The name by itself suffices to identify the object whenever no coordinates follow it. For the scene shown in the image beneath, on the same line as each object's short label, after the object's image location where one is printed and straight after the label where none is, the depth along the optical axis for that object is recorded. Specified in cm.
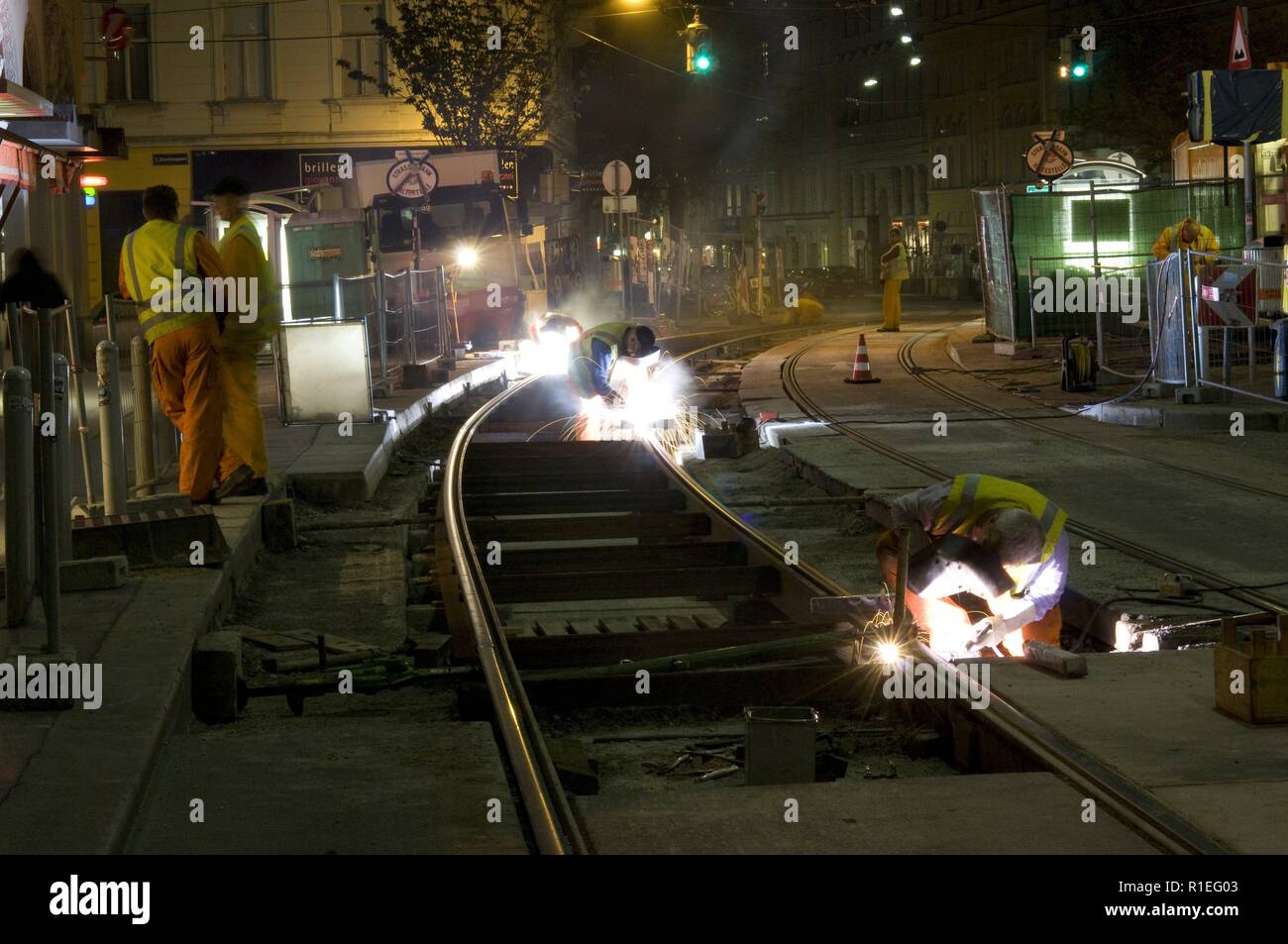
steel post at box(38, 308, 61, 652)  663
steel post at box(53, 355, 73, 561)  721
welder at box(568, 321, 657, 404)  1752
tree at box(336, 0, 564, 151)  4169
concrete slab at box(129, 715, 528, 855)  520
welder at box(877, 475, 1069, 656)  747
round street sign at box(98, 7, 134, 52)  3356
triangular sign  2116
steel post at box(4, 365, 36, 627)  668
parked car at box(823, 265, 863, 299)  5944
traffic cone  2256
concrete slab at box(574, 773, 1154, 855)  521
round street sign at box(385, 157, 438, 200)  2894
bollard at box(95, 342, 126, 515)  950
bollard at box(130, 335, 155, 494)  1066
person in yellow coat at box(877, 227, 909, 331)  3047
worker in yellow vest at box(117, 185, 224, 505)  1047
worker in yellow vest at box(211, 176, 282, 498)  1074
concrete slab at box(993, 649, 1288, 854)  538
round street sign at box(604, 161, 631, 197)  3716
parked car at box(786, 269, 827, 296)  5855
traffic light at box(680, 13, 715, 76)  2916
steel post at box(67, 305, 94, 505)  948
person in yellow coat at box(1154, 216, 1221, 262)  2128
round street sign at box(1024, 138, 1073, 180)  2409
